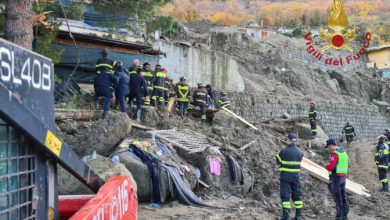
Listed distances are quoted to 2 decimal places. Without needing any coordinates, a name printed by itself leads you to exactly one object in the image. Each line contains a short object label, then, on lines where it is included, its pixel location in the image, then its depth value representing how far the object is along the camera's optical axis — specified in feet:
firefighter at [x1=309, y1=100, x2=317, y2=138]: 68.56
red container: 10.41
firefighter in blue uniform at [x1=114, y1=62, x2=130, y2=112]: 42.66
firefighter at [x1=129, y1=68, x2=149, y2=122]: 46.06
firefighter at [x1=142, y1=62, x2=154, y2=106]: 49.68
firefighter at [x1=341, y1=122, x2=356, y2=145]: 87.76
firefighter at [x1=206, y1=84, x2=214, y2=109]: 60.09
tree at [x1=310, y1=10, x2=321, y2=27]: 240.77
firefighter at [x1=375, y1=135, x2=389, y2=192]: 45.57
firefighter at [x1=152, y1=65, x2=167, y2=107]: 50.90
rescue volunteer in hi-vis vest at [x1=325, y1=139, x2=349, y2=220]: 30.89
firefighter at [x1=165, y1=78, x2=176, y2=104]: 53.72
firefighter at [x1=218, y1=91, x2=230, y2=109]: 65.83
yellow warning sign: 9.07
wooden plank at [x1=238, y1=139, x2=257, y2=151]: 43.44
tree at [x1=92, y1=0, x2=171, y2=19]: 36.52
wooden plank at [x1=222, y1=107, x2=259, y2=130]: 56.77
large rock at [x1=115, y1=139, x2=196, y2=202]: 29.58
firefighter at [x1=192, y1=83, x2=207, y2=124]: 55.74
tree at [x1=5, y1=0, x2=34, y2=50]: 27.68
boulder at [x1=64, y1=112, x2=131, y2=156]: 31.68
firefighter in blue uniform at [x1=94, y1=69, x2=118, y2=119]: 40.81
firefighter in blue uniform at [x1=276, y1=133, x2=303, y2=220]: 29.04
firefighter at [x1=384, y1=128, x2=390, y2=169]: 51.83
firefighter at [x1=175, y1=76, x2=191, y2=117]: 54.03
